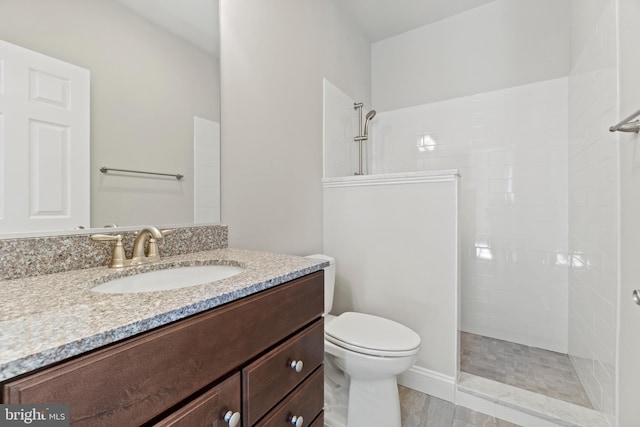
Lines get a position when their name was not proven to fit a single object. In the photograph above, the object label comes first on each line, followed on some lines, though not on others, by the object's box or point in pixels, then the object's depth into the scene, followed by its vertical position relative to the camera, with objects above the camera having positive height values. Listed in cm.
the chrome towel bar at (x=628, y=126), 98 +32
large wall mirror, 81 +45
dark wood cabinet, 40 -29
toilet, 123 -68
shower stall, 151 +41
